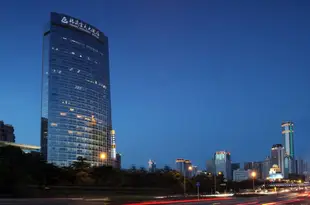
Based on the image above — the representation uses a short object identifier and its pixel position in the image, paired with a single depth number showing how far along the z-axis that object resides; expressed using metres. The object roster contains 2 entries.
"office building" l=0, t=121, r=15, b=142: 195.50
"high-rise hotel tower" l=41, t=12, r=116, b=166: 176.38
